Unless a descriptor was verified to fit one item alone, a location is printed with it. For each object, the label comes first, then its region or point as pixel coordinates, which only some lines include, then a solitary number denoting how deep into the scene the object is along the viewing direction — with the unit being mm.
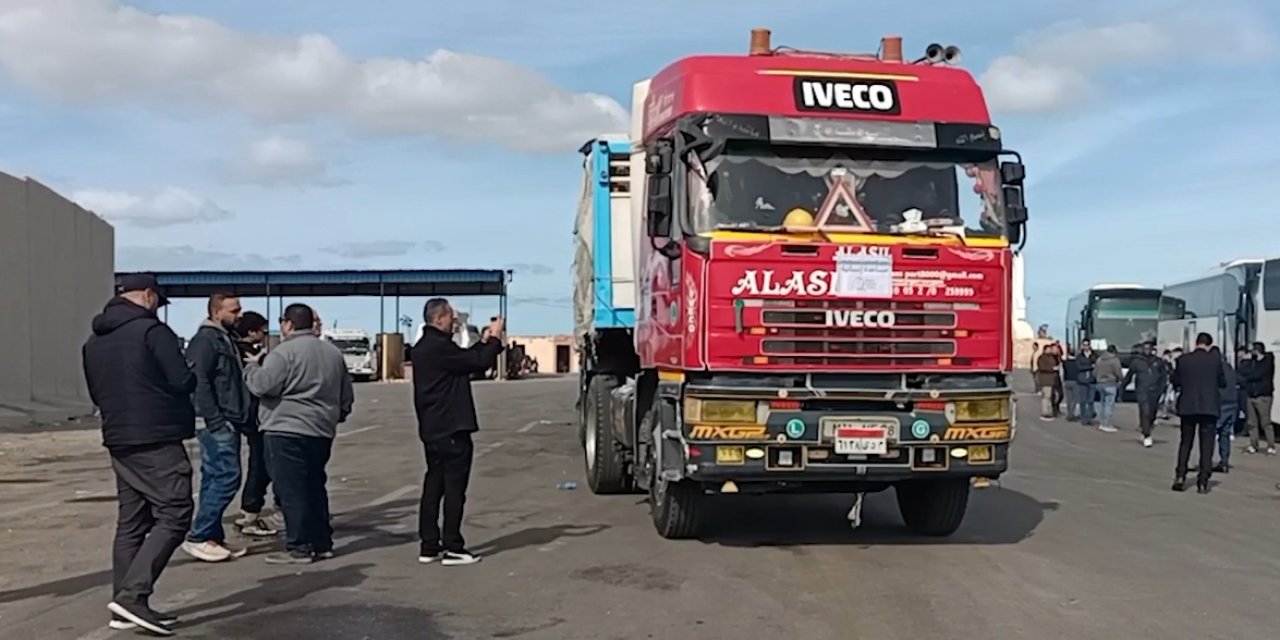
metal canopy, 62500
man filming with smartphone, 9594
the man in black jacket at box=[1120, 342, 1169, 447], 23625
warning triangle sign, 9867
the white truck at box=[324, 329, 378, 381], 60031
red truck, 9609
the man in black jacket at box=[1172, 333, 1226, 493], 15062
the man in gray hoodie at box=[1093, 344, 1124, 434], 27297
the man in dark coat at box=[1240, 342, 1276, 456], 21469
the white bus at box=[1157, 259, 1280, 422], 25500
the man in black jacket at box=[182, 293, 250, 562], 9570
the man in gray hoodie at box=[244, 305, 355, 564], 9484
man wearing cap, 7367
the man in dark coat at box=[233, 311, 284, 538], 10453
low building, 85500
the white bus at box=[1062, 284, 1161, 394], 38562
